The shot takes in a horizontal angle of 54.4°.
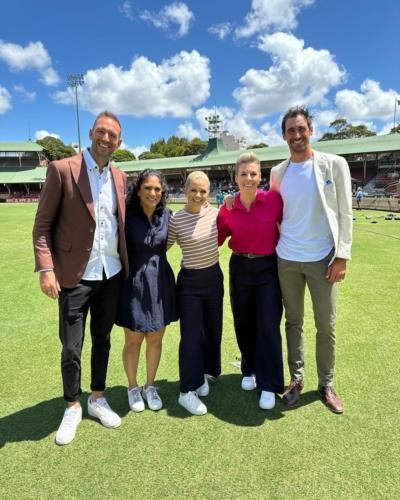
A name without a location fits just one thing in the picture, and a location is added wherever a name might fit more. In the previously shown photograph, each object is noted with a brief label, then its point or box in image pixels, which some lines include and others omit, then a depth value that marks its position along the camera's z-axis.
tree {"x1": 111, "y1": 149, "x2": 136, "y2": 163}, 84.04
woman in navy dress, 3.00
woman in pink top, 3.10
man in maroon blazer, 2.67
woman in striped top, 3.11
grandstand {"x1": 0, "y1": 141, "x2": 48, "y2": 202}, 57.12
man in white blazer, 2.95
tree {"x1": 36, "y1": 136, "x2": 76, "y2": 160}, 74.44
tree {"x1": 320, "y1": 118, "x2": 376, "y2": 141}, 69.75
